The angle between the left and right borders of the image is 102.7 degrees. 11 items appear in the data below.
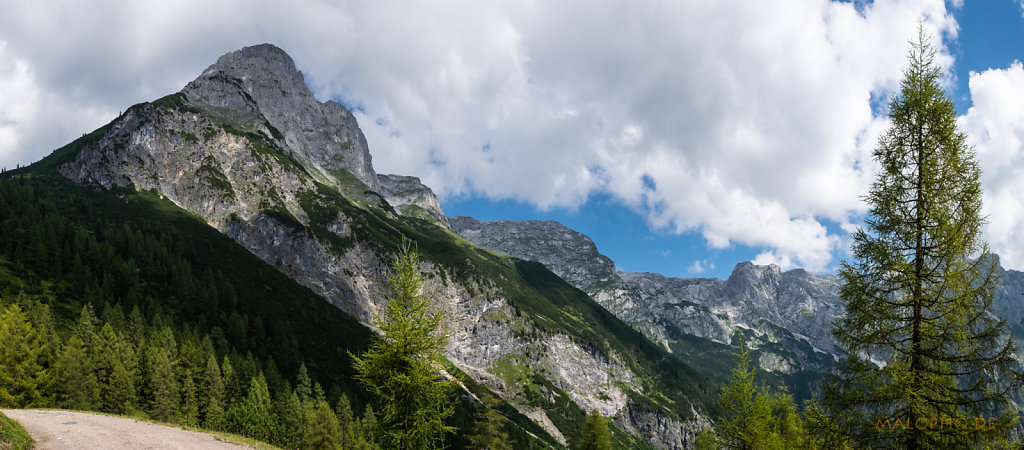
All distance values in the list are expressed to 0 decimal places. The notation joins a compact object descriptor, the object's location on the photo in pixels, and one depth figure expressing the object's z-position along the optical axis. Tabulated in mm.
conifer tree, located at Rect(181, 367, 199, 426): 78719
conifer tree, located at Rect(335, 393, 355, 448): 101788
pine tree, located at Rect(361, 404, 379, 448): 97006
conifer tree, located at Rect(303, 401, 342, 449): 67575
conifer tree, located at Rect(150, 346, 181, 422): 71375
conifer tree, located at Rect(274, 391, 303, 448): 87375
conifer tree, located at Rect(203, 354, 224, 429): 80500
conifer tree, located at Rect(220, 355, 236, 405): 93562
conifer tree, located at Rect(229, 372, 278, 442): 81625
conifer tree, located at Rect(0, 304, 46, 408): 49594
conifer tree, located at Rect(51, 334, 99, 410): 60625
